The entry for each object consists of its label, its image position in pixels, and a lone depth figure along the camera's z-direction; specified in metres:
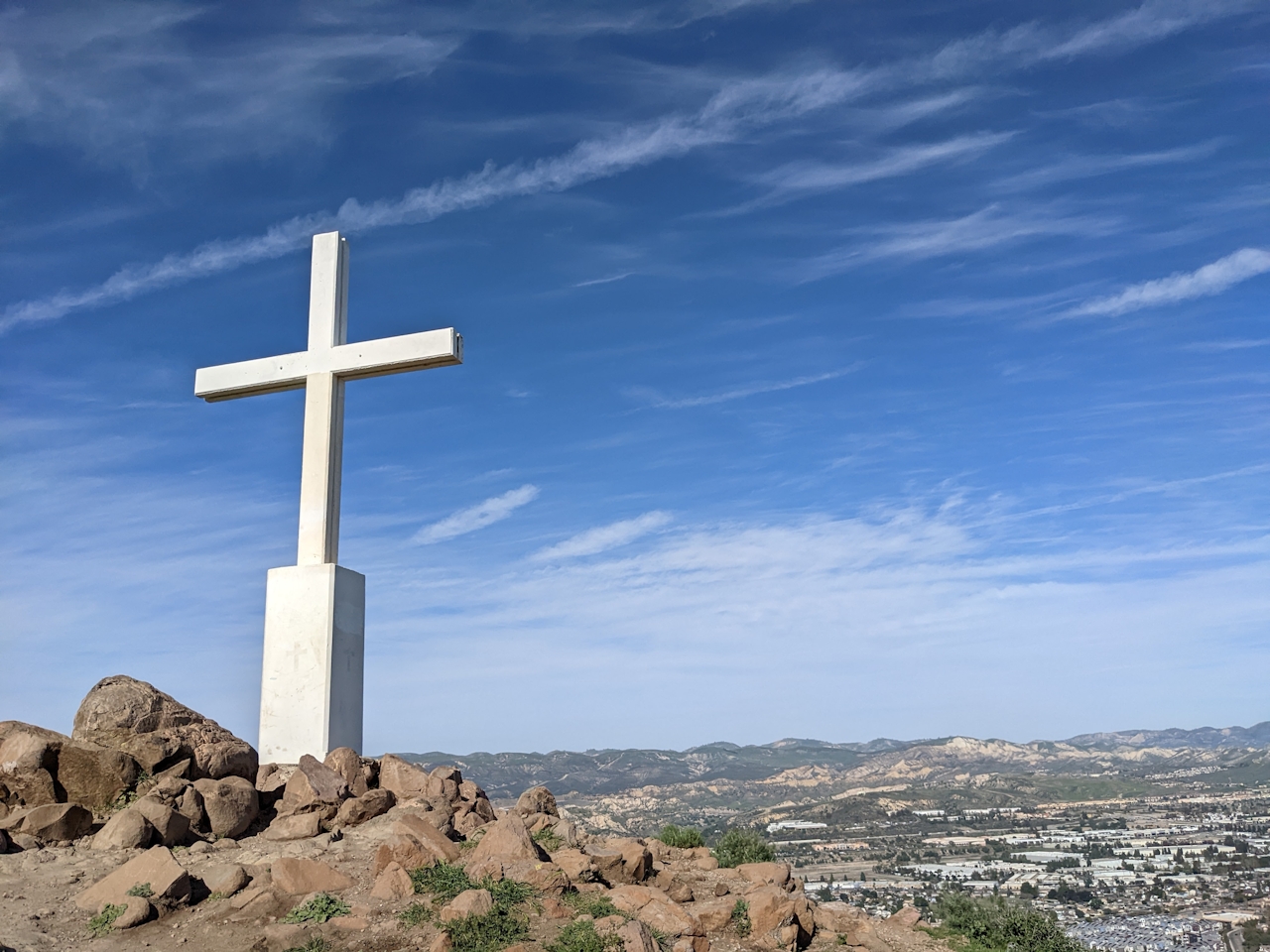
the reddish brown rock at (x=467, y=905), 8.91
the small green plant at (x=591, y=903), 9.65
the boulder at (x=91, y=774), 10.95
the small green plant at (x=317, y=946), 8.40
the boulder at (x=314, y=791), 11.60
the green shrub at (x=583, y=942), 8.63
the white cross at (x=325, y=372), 14.33
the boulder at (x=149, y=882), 9.03
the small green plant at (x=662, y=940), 9.24
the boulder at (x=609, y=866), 10.95
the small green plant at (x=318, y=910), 8.97
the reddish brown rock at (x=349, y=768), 12.28
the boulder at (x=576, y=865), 10.48
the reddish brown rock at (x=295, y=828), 11.01
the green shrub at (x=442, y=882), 9.51
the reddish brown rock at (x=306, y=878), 9.47
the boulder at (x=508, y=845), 10.48
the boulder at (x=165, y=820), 10.40
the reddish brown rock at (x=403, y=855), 9.97
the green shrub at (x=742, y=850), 16.80
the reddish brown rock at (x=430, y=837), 10.30
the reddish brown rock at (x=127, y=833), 10.23
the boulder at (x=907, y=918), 14.16
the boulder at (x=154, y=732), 11.39
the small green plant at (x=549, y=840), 11.58
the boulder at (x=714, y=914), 10.27
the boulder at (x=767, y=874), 12.49
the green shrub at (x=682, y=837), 15.71
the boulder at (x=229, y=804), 10.96
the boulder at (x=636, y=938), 8.66
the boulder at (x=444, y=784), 12.48
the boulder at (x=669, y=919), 9.72
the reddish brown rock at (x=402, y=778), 12.55
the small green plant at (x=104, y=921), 8.67
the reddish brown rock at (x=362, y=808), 11.47
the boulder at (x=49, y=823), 10.24
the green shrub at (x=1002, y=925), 15.84
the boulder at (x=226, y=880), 9.36
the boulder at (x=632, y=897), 10.02
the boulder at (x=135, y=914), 8.70
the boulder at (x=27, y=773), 10.69
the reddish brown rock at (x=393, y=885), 9.47
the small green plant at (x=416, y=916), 8.98
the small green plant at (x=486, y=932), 8.57
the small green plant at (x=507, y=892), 9.48
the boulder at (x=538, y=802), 13.25
